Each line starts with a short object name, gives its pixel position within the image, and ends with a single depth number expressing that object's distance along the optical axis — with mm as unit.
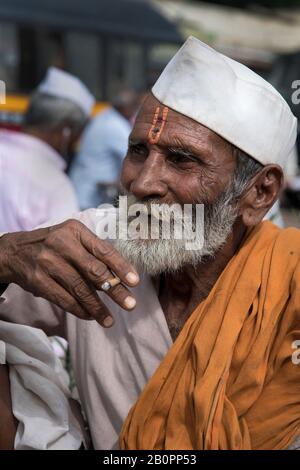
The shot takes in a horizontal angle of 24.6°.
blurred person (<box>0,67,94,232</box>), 4031
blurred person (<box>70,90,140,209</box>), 6602
